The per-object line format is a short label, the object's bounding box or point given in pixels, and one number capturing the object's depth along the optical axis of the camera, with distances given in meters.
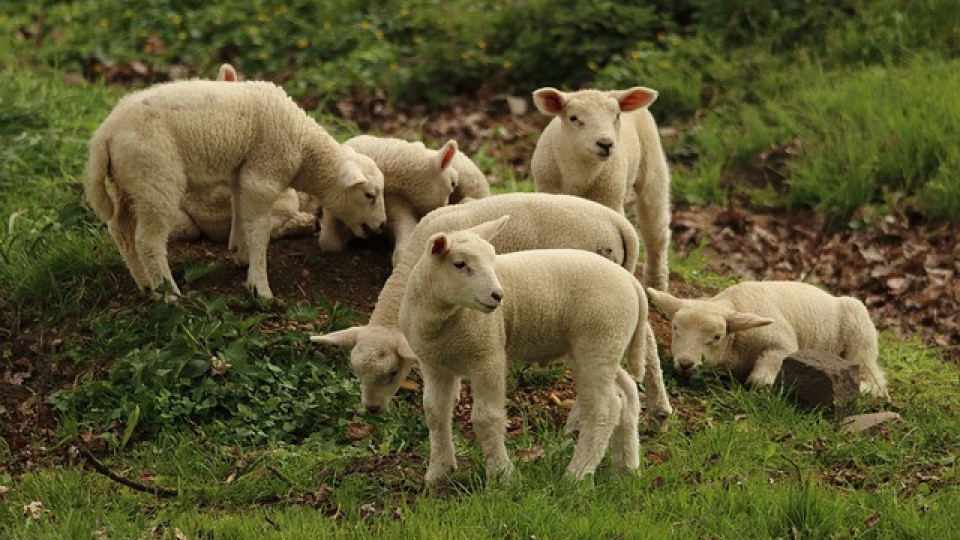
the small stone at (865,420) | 15.90
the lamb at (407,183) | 17.81
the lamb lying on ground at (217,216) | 18.45
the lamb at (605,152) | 17.00
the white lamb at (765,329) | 16.81
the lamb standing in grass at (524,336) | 13.25
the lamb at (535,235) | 14.73
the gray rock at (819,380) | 16.16
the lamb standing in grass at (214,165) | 16.00
